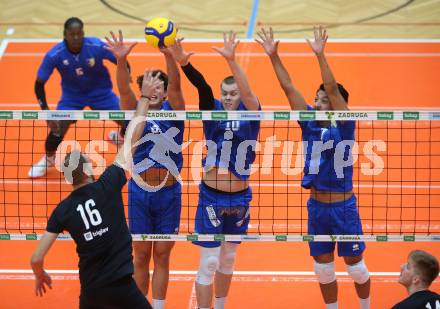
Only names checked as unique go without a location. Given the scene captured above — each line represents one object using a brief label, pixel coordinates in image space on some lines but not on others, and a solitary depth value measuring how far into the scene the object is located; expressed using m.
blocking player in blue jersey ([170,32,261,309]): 16.59
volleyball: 17.23
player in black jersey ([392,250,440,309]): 13.36
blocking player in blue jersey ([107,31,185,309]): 17.28
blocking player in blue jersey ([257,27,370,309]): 16.61
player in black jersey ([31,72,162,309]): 13.69
